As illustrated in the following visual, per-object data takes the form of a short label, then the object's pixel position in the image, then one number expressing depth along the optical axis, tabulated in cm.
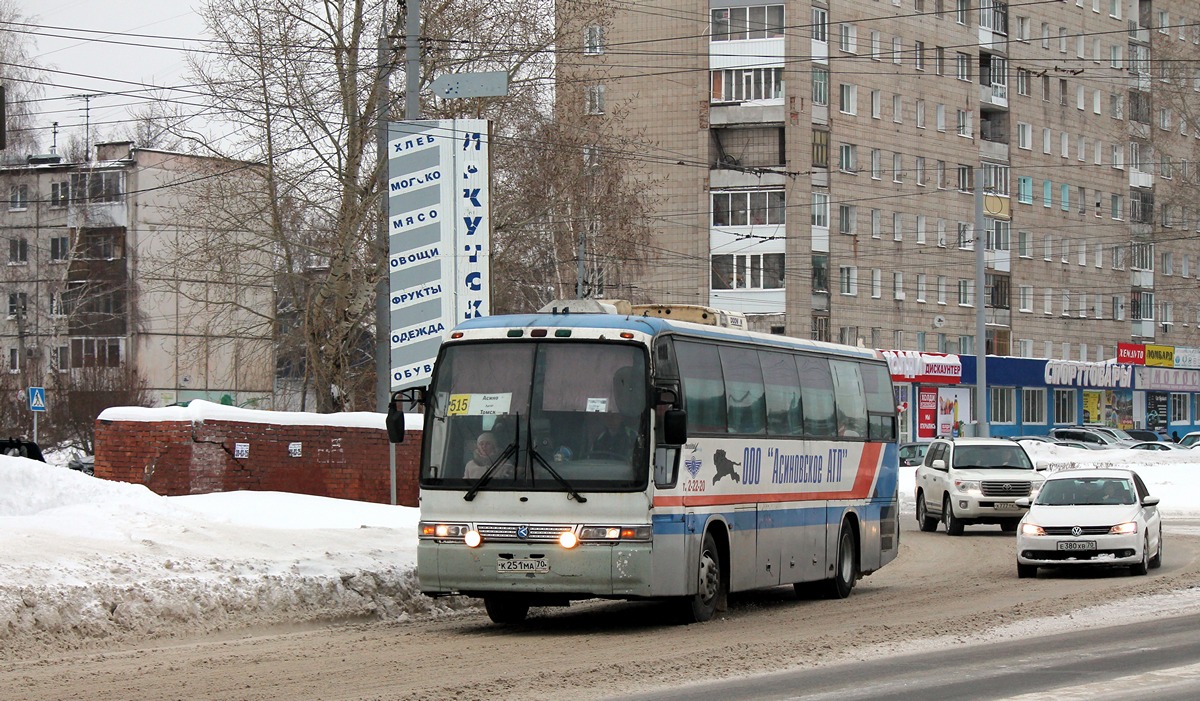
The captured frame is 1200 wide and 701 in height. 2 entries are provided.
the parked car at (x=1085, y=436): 6750
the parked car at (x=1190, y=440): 7031
